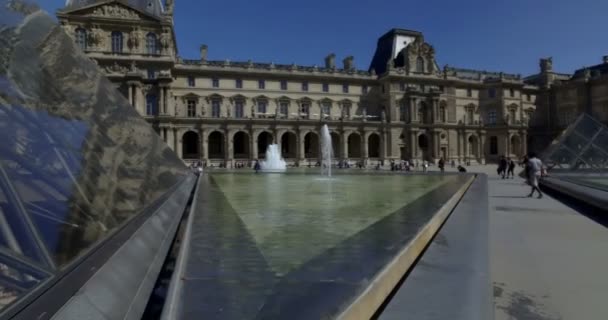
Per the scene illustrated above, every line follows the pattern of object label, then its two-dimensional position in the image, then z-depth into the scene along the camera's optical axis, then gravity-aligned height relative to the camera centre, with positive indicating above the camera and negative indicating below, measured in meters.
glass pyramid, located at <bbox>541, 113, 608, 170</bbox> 13.62 +0.18
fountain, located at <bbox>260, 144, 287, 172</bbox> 38.22 -0.05
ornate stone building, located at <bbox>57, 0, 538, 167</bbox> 41.66 +8.08
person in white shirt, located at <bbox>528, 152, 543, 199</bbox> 10.50 -0.51
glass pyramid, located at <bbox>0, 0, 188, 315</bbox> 1.62 +0.03
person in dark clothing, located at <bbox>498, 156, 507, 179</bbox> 21.00 -0.59
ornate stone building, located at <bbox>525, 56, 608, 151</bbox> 54.50 +8.25
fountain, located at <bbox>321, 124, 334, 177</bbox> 29.99 +1.18
